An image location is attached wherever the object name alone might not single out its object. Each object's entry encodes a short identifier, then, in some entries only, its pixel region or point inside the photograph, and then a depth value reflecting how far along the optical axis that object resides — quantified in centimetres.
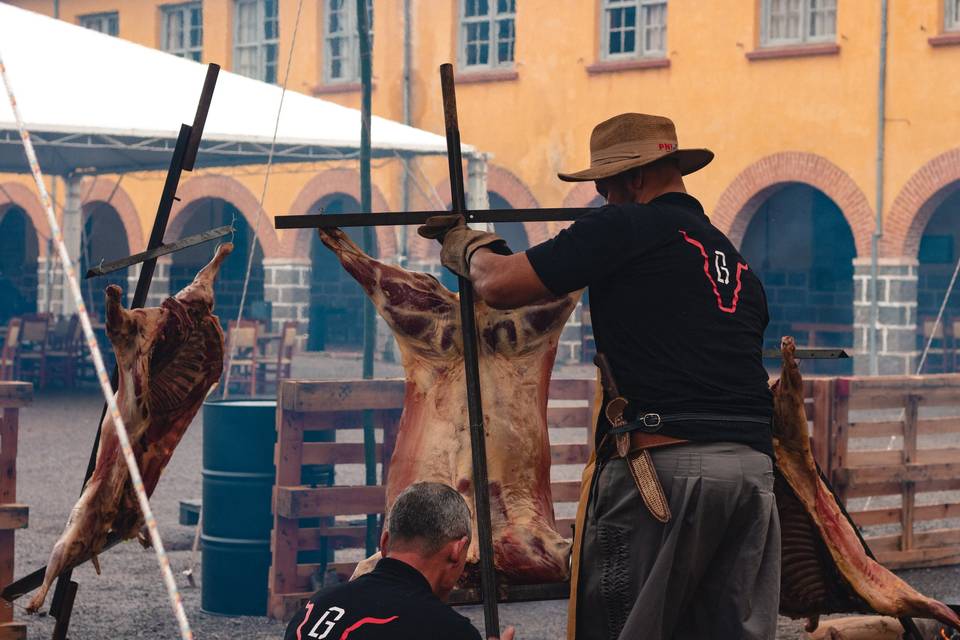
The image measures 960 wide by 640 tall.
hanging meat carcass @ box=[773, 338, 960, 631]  749
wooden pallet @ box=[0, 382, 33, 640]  1098
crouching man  556
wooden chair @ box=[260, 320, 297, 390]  3419
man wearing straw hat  672
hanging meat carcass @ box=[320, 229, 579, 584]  795
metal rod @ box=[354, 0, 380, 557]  1376
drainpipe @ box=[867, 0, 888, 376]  3648
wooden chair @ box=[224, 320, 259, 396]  3410
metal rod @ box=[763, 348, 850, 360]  769
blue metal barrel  1320
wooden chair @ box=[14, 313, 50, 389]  3578
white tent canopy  2497
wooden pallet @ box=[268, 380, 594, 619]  1300
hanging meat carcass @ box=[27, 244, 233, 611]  706
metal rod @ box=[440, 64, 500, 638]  716
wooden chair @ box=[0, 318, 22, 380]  3386
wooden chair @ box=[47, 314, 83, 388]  3631
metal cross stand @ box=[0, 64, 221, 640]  716
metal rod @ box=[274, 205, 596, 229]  713
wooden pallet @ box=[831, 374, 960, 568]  1504
